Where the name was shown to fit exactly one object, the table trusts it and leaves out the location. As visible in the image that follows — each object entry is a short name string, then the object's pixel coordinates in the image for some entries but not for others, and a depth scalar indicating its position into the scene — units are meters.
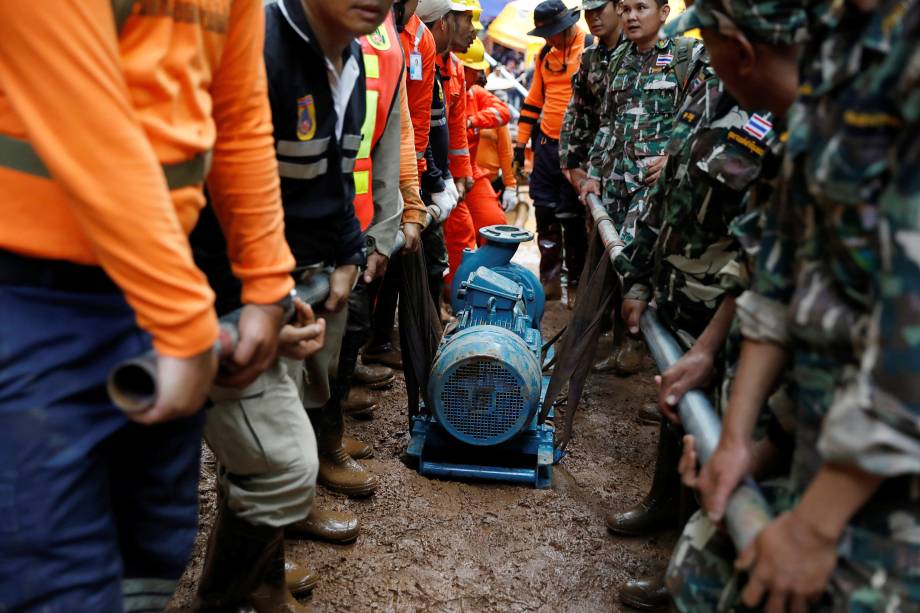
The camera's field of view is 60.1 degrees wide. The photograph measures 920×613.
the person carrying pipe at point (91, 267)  1.29
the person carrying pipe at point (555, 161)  7.41
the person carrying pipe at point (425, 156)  4.74
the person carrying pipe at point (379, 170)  3.33
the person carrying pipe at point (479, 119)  7.37
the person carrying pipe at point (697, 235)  2.17
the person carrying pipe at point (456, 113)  5.77
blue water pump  3.89
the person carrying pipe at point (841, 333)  1.15
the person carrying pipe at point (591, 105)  5.93
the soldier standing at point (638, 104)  5.11
